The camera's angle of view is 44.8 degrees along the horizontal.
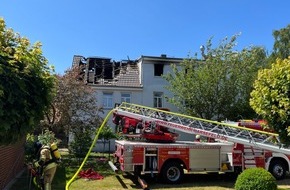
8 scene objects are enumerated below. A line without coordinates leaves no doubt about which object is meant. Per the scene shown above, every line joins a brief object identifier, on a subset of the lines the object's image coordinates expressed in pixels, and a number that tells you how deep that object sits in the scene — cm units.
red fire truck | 1418
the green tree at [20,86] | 591
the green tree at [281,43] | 3991
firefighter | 1090
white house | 3125
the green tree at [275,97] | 886
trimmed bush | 1064
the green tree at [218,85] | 2670
